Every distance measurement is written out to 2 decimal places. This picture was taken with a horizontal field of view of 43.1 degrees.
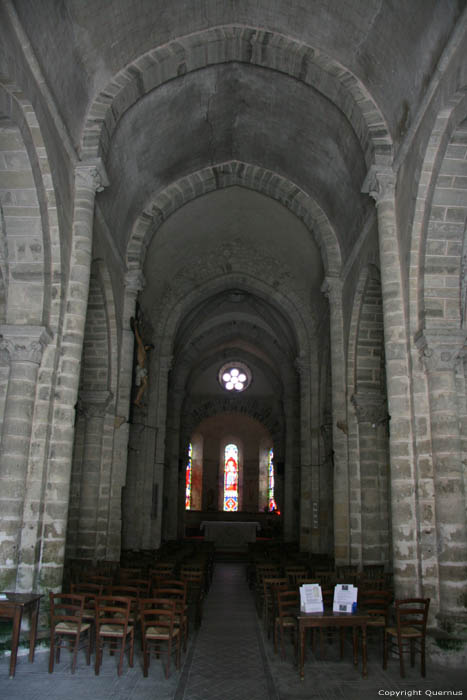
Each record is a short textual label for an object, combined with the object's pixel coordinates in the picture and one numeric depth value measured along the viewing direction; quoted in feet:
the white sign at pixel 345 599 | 23.35
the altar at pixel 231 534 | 78.43
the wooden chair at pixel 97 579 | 29.89
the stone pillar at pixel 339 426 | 43.83
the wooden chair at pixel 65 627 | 22.57
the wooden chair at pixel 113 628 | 22.44
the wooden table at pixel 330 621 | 22.29
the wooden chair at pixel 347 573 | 32.01
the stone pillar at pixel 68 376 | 28.76
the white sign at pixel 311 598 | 23.36
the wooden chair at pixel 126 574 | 31.37
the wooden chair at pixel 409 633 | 23.04
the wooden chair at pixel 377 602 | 24.81
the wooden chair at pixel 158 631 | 22.24
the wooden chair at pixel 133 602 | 25.57
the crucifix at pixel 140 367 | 48.75
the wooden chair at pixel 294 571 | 34.34
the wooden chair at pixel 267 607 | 32.13
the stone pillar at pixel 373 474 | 42.55
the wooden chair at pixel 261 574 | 38.01
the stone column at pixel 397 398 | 28.02
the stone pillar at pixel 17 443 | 27.25
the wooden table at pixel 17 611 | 21.45
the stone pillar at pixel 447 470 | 26.03
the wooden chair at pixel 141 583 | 29.40
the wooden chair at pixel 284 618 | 25.66
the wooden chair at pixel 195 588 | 32.24
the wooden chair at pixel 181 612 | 24.91
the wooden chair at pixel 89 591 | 24.38
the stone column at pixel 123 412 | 43.34
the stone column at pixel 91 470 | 41.75
